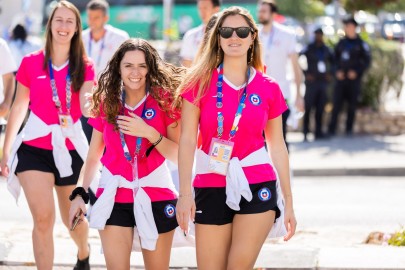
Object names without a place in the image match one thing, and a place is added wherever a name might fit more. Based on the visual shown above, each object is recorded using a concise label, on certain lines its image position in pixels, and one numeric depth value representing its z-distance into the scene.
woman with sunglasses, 5.38
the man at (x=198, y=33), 9.63
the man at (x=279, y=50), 10.89
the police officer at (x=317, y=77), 16.83
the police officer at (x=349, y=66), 17.14
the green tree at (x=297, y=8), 65.62
